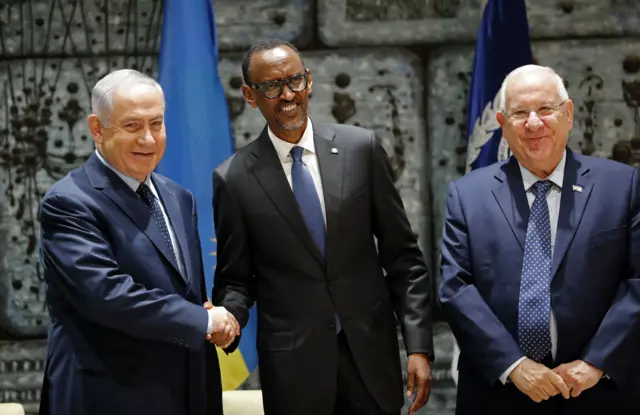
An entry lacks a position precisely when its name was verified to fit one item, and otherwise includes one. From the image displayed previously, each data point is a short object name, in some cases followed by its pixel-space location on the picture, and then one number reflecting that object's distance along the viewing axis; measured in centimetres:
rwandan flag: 712
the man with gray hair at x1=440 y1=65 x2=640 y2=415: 437
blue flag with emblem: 695
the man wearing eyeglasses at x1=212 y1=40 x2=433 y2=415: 468
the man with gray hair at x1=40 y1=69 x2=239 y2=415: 414
